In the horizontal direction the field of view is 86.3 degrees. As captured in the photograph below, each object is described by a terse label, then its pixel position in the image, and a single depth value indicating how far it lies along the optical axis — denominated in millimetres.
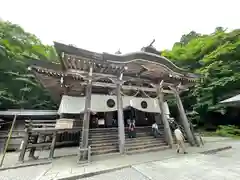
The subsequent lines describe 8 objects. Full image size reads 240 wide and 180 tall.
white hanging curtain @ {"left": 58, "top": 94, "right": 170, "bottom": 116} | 7297
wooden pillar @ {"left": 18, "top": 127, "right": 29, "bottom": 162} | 5138
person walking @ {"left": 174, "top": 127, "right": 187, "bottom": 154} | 5795
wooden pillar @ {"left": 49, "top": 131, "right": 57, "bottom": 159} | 5555
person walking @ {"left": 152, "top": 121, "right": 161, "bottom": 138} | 7605
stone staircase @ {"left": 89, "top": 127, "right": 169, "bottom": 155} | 6028
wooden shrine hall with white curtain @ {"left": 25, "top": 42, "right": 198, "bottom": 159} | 5680
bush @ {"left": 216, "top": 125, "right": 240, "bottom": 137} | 11388
